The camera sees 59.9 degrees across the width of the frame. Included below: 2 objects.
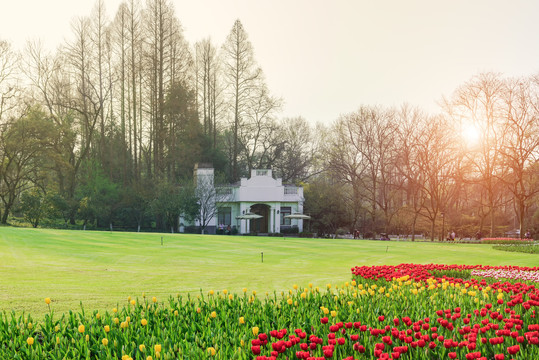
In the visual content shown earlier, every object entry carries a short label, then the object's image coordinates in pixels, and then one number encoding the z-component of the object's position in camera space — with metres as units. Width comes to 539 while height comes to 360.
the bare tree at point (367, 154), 53.66
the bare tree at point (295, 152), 62.72
